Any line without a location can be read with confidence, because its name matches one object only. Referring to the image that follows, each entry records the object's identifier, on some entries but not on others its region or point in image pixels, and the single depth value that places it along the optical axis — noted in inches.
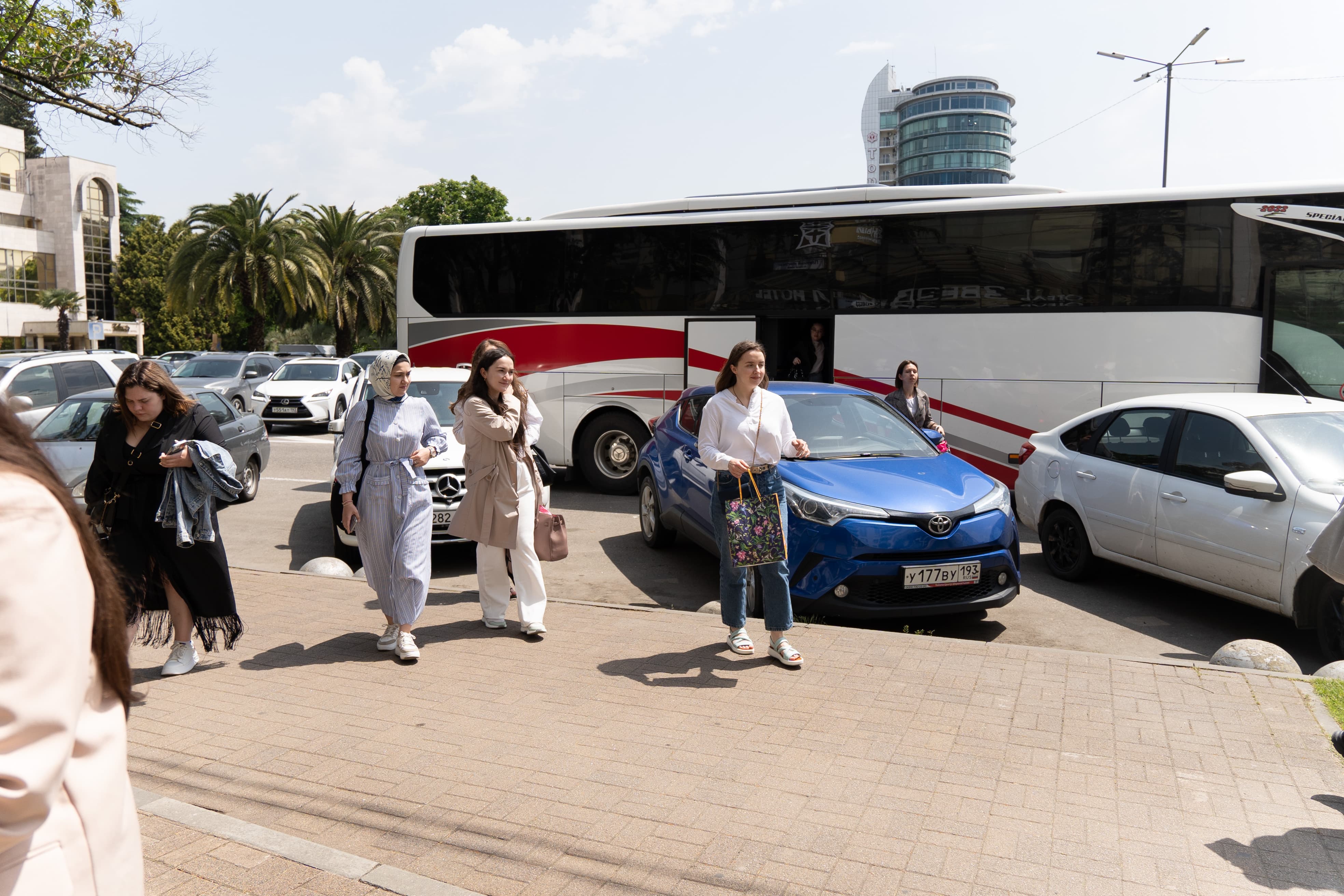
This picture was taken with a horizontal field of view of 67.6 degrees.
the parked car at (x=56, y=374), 499.2
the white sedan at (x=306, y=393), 842.8
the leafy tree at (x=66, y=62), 418.0
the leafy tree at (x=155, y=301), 2625.5
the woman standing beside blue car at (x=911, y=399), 398.3
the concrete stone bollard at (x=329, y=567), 330.3
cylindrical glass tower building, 5142.7
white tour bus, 394.9
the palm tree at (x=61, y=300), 2454.5
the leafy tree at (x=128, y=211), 3191.4
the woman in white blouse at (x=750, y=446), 223.5
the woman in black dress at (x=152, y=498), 210.5
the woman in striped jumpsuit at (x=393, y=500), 231.3
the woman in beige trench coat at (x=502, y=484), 244.5
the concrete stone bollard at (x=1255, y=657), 225.6
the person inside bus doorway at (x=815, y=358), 472.7
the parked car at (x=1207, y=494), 241.6
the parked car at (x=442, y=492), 338.0
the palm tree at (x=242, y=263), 1387.8
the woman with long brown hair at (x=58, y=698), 50.4
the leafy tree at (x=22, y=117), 437.4
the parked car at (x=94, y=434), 384.2
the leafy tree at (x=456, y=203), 2428.6
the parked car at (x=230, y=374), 893.8
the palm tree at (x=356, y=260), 1518.2
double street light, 878.4
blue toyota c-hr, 254.1
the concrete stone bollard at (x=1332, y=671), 210.8
